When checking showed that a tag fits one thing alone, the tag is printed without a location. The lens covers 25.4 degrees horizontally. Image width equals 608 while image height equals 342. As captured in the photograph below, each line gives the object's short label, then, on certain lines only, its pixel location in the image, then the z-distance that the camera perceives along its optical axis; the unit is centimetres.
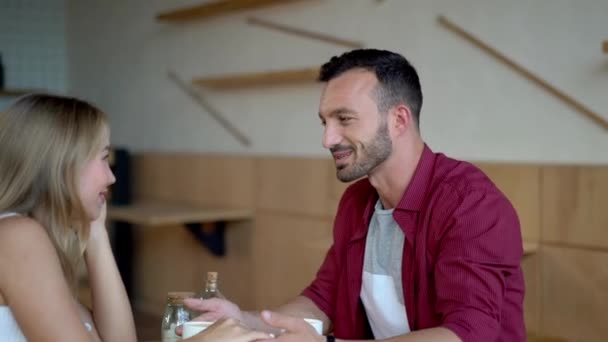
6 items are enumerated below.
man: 221
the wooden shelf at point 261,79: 396
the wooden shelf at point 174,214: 425
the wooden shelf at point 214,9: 425
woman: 210
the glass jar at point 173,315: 222
